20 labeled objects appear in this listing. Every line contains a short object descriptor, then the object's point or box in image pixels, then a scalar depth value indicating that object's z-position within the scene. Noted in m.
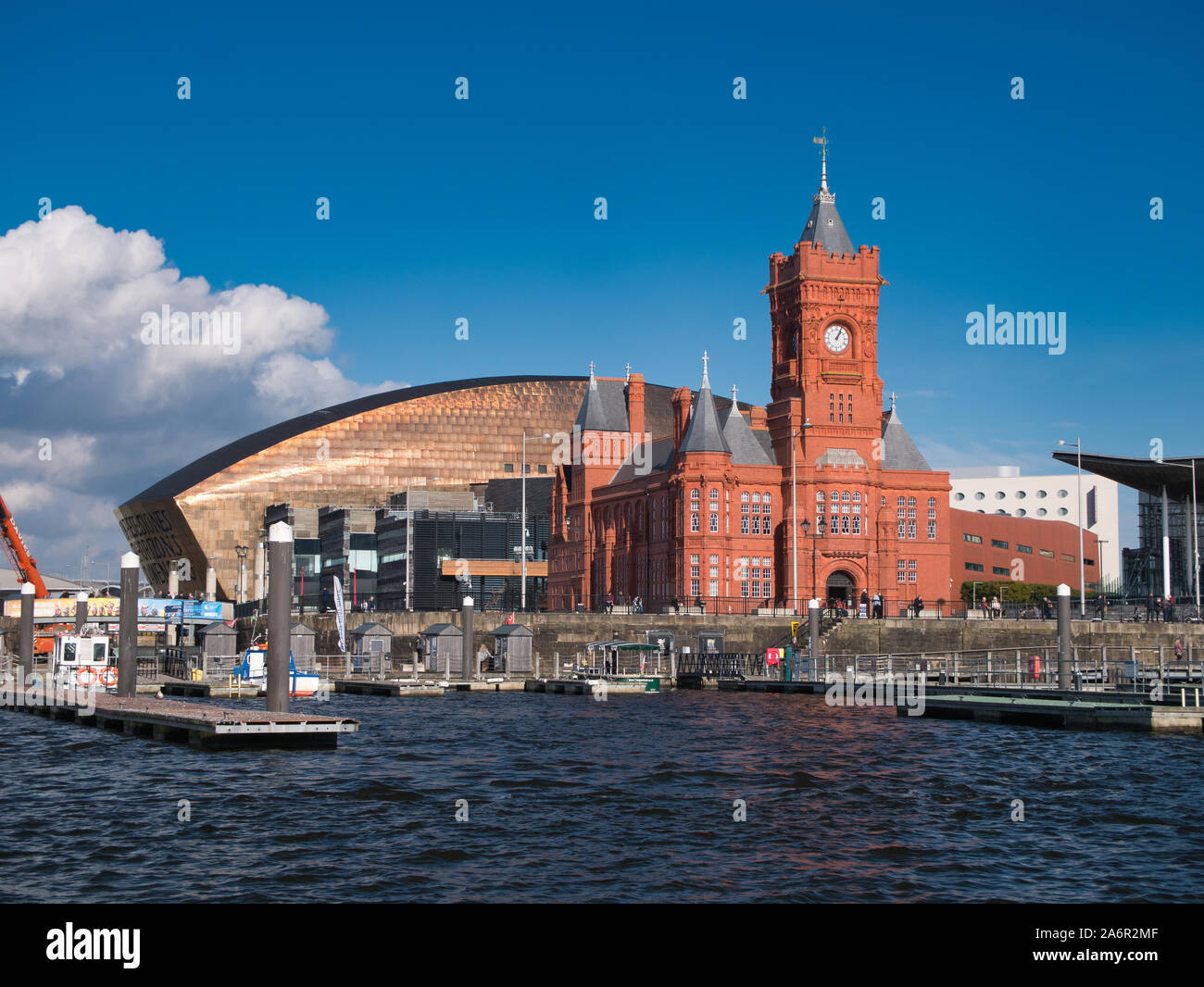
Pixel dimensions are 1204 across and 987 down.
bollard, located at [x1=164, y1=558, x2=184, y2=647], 125.57
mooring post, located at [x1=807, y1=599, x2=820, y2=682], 75.44
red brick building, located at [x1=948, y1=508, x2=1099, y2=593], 159.75
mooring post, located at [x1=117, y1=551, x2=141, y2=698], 53.94
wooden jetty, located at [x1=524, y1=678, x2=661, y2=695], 70.38
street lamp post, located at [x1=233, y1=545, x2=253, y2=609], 141.82
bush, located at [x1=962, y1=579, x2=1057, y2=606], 151.12
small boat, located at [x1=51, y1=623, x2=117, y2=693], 62.62
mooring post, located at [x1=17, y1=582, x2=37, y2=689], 71.44
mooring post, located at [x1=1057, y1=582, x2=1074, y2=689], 57.19
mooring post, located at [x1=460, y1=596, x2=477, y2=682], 76.06
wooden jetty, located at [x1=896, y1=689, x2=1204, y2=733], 46.62
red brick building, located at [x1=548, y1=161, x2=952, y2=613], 101.69
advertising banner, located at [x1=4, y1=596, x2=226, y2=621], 117.48
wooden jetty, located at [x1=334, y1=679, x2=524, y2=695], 70.12
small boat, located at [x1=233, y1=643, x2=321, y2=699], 71.12
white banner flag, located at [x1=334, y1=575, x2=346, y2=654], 75.46
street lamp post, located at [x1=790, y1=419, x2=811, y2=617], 93.97
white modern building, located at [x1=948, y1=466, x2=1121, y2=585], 184.52
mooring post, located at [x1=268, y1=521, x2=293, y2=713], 40.12
